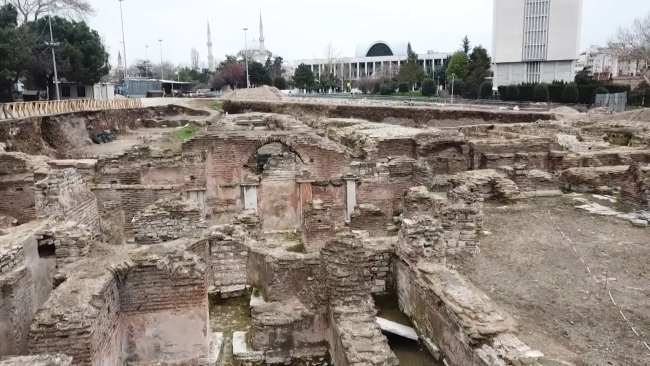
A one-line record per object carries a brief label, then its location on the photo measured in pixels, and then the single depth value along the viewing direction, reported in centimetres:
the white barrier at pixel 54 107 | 2175
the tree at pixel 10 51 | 2650
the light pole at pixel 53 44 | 3001
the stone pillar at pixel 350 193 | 1276
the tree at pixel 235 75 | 6950
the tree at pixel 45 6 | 3488
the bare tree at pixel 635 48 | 3644
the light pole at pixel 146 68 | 9353
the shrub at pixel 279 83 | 6738
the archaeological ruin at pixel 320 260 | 529
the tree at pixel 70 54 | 3512
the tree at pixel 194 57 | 11981
